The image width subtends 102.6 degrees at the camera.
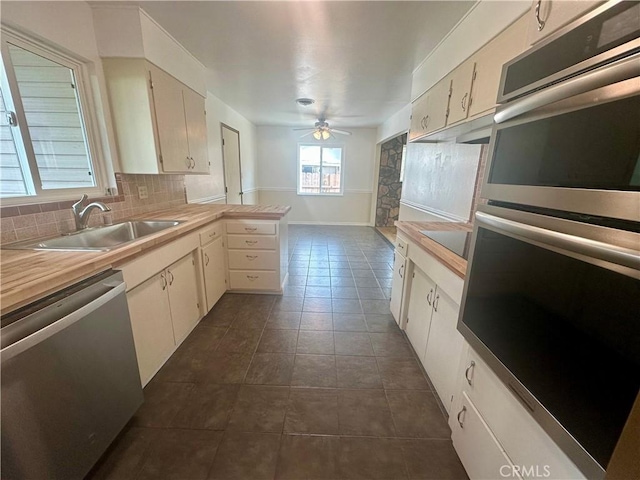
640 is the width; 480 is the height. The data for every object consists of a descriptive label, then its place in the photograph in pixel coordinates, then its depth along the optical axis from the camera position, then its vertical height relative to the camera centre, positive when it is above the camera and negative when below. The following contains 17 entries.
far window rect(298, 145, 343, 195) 6.52 +0.12
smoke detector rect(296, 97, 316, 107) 3.90 +1.11
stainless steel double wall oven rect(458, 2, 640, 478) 0.53 -0.12
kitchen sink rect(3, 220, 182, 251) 1.40 -0.45
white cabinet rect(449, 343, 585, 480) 0.71 -0.80
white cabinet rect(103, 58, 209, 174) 2.00 +0.45
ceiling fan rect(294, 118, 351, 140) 4.77 +0.81
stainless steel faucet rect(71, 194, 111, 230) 1.68 -0.28
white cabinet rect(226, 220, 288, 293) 2.77 -0.88
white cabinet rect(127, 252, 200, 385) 1.54 -0.96
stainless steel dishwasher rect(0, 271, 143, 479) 0.83 -0.79
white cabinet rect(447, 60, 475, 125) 1.61 +0.56
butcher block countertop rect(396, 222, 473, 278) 1.28 -0.41
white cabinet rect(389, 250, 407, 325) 2.18 -0.93
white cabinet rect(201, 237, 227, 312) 2.42 -0.97
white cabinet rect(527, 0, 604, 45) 0.71 +0.49
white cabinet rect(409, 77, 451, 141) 1.92 +0.55
